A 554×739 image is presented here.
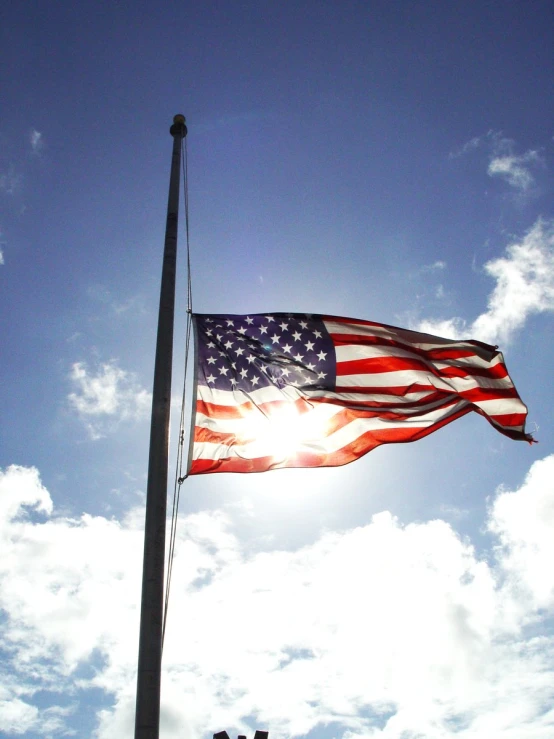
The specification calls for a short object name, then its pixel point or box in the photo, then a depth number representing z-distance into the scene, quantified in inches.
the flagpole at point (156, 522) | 281.1
